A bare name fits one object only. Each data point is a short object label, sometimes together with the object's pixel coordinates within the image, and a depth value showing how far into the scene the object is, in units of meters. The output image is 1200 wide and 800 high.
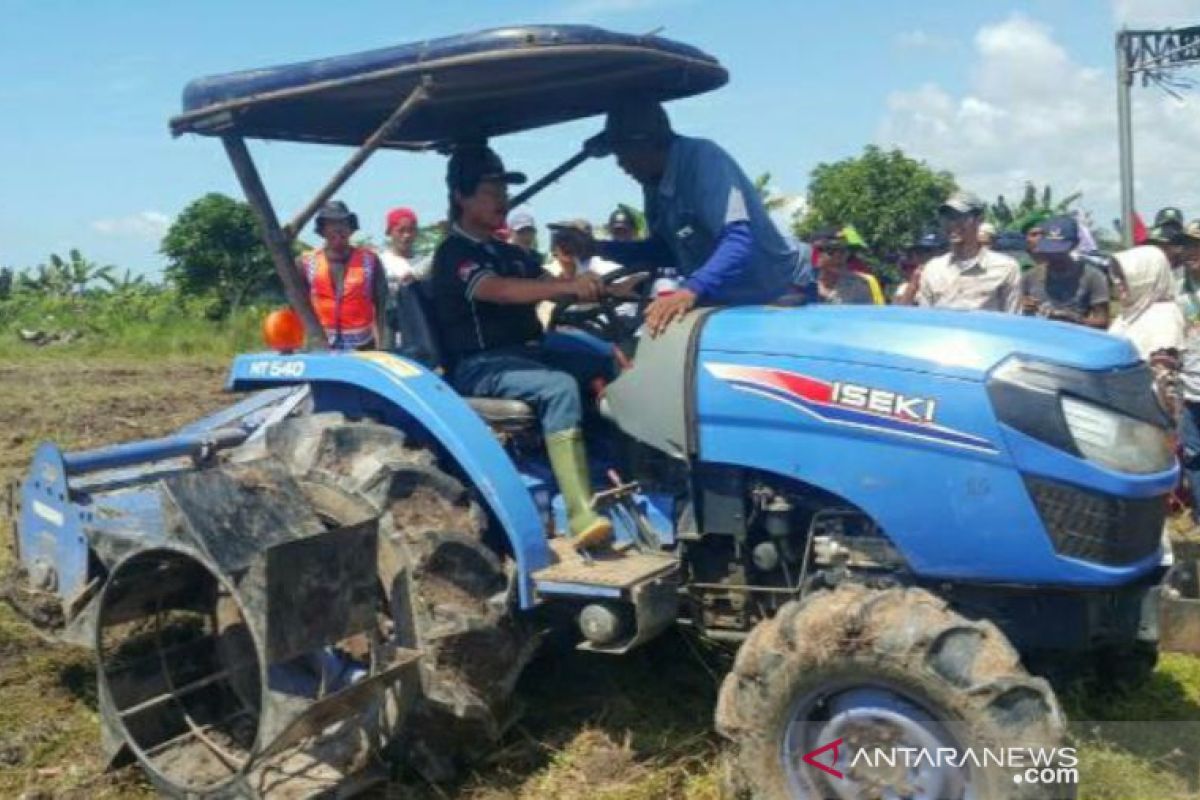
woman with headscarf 6.31
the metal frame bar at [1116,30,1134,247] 17.23
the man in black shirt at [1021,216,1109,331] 6.71
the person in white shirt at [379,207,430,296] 8.02
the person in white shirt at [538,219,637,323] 4.91
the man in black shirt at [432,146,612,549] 4.02
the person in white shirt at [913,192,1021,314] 6.57
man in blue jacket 3.95
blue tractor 3.26
